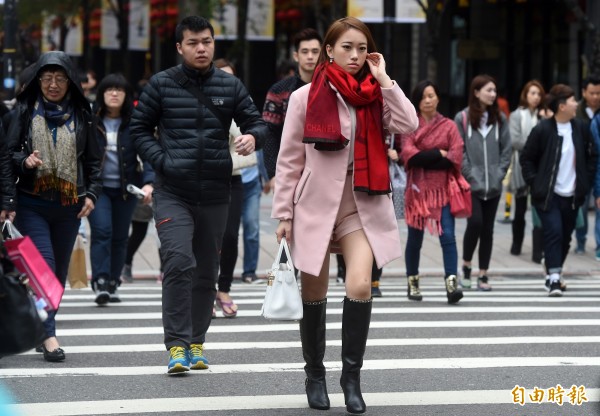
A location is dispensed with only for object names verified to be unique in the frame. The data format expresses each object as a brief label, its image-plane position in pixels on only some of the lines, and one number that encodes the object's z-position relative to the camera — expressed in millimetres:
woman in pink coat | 12805
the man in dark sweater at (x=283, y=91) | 19875
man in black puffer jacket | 14875
